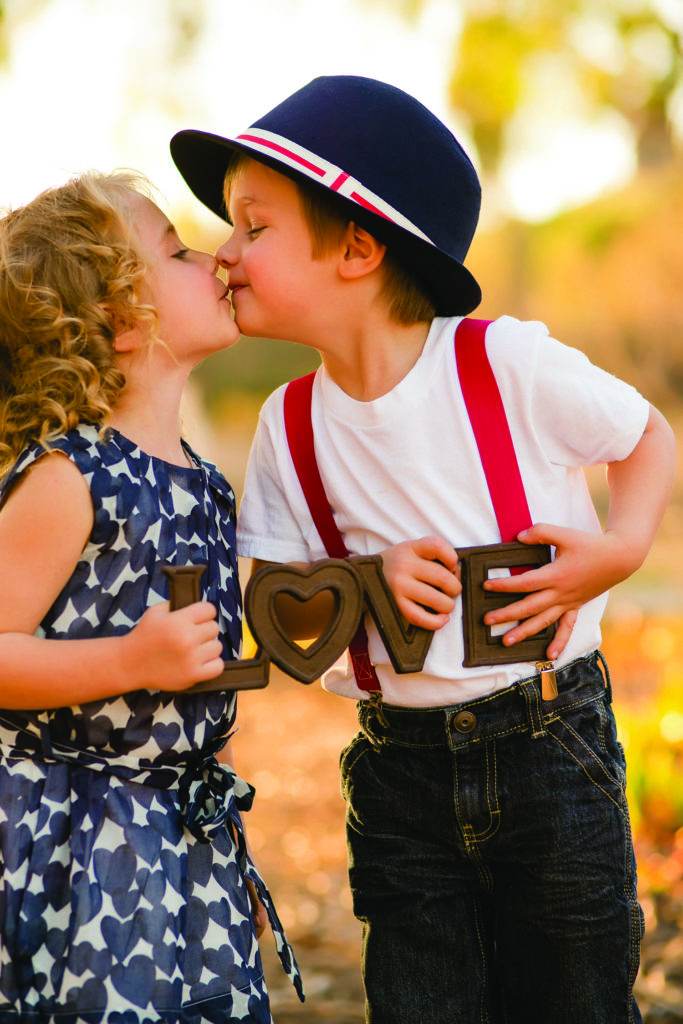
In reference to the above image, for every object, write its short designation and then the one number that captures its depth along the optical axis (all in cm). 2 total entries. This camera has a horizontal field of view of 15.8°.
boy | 168
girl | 157
